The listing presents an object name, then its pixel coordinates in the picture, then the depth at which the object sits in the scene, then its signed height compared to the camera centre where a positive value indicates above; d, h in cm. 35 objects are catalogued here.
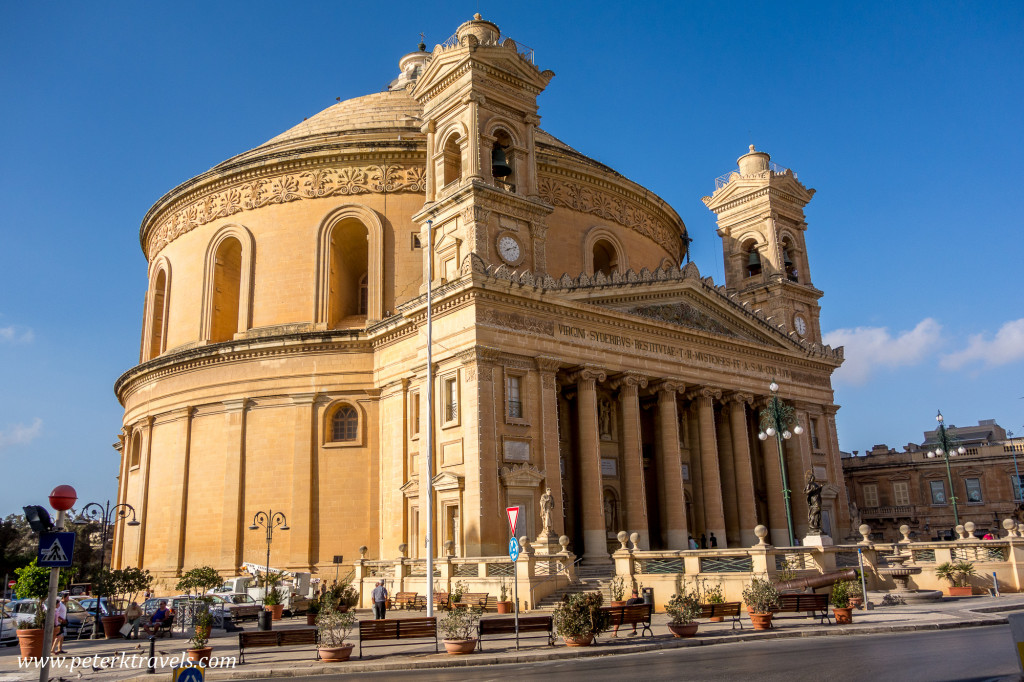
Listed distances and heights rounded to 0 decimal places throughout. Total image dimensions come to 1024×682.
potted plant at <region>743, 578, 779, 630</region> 2014 -130
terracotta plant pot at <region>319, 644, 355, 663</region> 1683 -177
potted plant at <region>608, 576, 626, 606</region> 2362 -107
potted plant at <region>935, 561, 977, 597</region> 2802 -108
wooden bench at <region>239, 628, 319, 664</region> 1731 -150
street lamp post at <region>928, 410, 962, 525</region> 3962 +518
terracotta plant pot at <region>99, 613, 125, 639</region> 2483 -157
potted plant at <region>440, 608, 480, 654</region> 1722 -152
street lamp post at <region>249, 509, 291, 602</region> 3512 +179
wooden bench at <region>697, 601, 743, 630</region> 2136 -152
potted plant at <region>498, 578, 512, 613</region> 2488 -135
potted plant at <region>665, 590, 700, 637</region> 1873 -140
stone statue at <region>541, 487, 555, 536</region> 2717 +142
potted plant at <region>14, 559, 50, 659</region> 1911 -136
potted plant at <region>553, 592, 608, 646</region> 1786 -138
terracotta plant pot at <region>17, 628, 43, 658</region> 1909 -152
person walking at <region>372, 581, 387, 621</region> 2345 -109
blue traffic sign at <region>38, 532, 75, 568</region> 977 +27
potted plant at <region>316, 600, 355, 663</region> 1687 -146
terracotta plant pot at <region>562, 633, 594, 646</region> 1802 -181
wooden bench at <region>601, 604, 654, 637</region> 1905 -140
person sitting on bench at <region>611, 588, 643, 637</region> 2228 -126
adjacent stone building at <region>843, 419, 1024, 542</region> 5575 +351
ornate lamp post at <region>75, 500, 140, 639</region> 2545 +229
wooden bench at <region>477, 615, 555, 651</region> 1798 -146
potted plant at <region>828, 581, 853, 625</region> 2055 -142
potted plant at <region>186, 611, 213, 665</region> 1609 -144
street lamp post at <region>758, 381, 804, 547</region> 2816 +442
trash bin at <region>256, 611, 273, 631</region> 2306 -146
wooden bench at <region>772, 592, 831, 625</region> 2106 -140
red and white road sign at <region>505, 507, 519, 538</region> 1878 +89
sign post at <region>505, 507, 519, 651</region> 1881 +38
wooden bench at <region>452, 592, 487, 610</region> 2514 -124
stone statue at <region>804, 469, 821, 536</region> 2709 +127
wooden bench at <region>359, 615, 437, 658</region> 1788 -144
